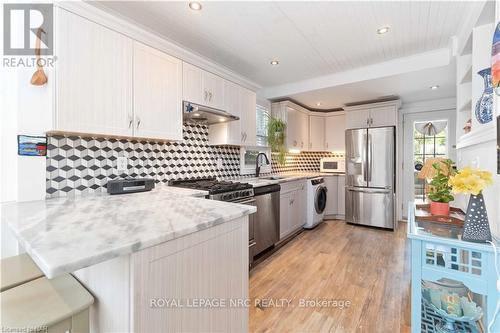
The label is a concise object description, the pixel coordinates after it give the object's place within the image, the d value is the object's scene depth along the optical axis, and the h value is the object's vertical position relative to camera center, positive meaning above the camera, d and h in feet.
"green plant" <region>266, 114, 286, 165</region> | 12.41 +1.74
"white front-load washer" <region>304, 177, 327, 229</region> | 13.11 -2.08
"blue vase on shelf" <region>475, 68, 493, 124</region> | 4.72 +1.37
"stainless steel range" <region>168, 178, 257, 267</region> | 7.31 -0.82
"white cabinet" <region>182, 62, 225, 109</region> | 7.80 +2.88
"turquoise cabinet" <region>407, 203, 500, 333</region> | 3.75 -1.89
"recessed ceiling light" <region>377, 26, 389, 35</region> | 7.33 +4.37
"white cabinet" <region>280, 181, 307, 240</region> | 10.93 -2.07
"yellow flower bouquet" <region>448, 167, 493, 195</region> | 3.73 -0.24
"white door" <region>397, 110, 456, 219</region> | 13.91 +0.79
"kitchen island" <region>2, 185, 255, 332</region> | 2.47 -1.09
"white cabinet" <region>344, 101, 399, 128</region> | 12.88 +3.01
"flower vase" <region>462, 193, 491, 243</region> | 3.81 -0.93
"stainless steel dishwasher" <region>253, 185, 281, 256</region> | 8.87 -2.05
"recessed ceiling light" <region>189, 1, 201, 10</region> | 6.07 +4.28
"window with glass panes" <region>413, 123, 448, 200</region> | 13.51 +1.08
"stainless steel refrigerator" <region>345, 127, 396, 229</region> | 12.67 -0.58
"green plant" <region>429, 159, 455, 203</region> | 5.53 -0.38
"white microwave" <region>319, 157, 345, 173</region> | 15.48 +0.16
